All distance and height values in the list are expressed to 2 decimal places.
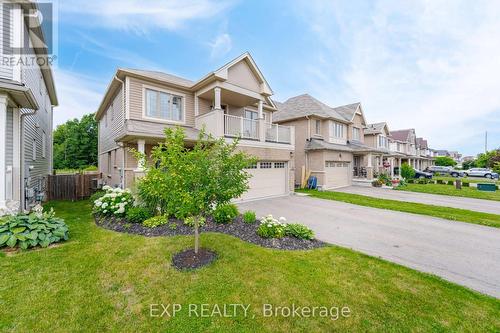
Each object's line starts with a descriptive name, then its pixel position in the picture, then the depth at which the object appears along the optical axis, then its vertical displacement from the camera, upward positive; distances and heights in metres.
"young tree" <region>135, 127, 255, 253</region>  4.42 -0.20
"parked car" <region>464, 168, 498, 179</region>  35.03 -0.85
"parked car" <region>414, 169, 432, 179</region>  29.15 -1.00
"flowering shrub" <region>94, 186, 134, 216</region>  7.60 -1.31
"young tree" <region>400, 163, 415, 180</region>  25.21 -0.51
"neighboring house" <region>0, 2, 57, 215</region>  6.11 +1.71
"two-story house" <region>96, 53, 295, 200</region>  9.83 +2.63
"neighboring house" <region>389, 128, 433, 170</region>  35.81 +4.05
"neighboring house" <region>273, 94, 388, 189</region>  18.12 +2.18
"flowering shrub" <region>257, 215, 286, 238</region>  6.10 -1.78
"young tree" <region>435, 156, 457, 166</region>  48.88 +1.57
